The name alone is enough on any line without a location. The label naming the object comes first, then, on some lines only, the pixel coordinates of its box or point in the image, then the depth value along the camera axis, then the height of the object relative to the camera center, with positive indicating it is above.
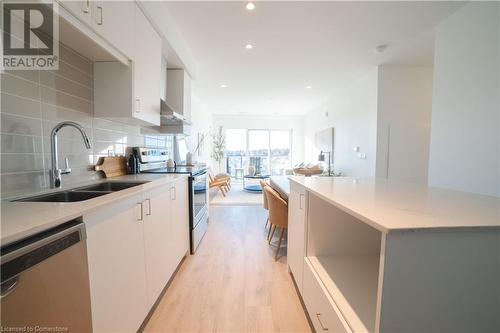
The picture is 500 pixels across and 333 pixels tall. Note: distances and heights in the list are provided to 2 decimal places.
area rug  4.78 -1.06
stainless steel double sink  1.17 -0.24
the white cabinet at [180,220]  1.86 -0.63
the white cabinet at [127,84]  1.63 +0.58
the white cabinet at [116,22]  1.24 +0.89
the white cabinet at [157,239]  1.38 -0.62
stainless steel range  2.30 -0.37
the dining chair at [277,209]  2.21 -0.57
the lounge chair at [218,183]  5.12 -0.68
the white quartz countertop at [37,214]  0.62 -0.22
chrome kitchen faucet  1.22 -0.01
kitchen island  0.64 -0.36
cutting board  1.76 -0.09
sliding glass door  8.02 +0.25
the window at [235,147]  8.02 +0.39
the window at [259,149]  8.07 +0.32
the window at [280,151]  8.15 +0.25
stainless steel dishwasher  0.58 -0.42
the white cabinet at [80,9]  1.03 +0.78
